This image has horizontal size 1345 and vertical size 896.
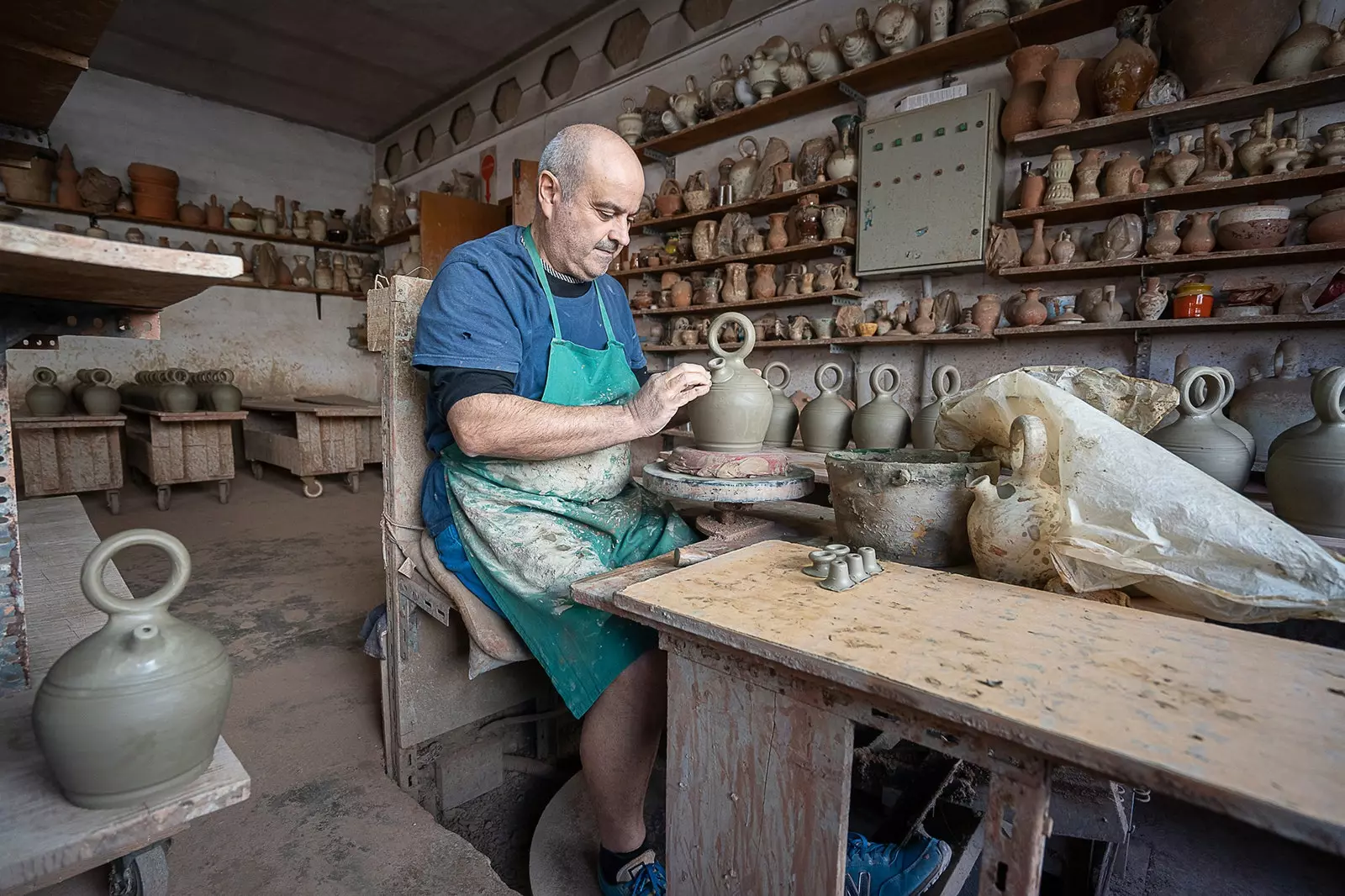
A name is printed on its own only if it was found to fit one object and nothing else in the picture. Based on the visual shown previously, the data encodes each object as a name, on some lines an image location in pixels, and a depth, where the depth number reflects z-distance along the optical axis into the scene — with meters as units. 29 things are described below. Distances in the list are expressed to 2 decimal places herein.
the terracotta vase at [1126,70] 2.93
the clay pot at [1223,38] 2.65
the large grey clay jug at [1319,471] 1.66
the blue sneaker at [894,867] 1.35
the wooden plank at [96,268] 0.72
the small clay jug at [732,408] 1.74
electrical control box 3.42
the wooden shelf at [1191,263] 2.64
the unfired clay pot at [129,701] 0.81
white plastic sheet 1.05
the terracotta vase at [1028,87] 3.25
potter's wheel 1.49
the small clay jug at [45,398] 5.16
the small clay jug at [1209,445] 1.94
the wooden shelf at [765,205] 3.97
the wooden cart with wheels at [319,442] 5.73
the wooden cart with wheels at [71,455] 4.84
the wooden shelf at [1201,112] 2.62
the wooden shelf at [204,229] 6.27
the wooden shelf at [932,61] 3.17
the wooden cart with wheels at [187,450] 5.27
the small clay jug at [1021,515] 1.22
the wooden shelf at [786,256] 3.99
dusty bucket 1.33
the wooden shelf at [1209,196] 2.65
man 1.43
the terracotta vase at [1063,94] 3.09
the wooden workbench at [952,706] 0.69
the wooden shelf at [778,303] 4.07
